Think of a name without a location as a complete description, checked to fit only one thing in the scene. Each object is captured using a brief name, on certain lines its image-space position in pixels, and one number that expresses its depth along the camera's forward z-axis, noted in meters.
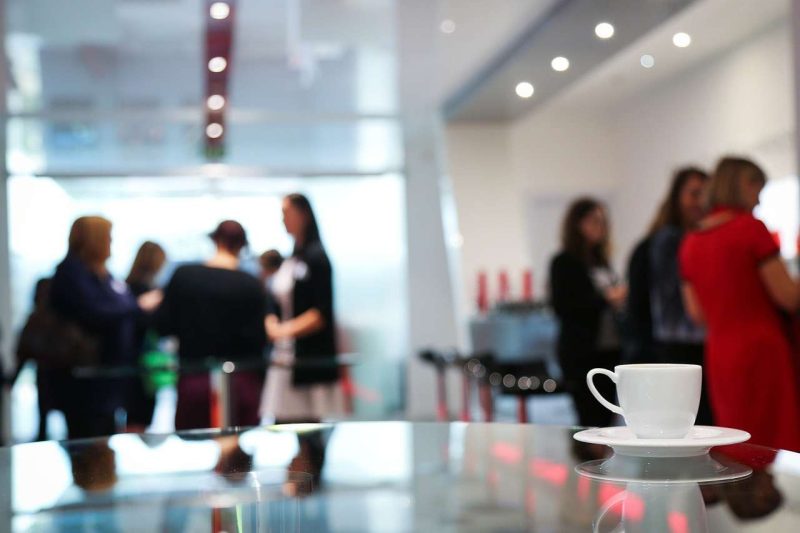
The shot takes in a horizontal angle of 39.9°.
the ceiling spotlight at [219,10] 5.71
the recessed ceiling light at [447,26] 6.35
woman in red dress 3.21
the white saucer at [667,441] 1.08
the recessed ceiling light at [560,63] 6.87
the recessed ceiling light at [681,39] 7.64
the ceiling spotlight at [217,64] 6.90
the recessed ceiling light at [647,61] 8.60
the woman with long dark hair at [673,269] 4.04
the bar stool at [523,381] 5.23
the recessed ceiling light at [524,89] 7.75
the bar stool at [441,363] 7.06
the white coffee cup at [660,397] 1.12
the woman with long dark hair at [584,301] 4.98
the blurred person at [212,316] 4.18
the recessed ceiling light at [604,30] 5.95
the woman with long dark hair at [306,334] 4.46
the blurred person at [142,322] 5.68
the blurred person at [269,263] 8.09
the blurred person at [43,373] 4.83
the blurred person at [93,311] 4.70
